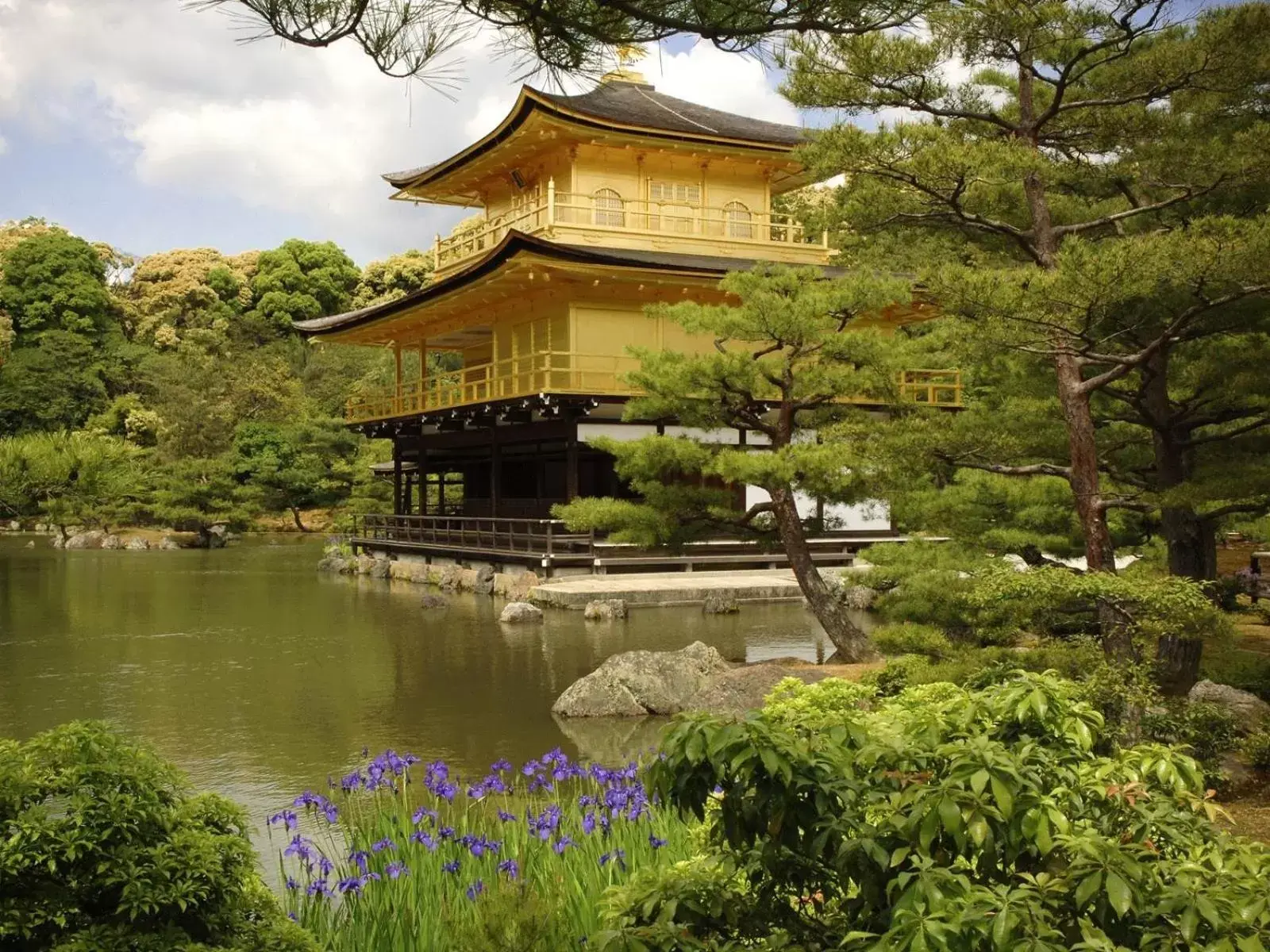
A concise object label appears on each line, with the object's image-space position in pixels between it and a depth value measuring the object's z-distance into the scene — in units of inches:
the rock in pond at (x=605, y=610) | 563.5
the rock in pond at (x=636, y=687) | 336.5
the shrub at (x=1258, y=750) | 236.2
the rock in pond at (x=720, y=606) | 581.0
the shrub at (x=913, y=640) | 306.2
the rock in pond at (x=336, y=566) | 873.5
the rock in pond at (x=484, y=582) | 705.0
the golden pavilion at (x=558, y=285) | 711.7
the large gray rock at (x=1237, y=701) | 272.2
